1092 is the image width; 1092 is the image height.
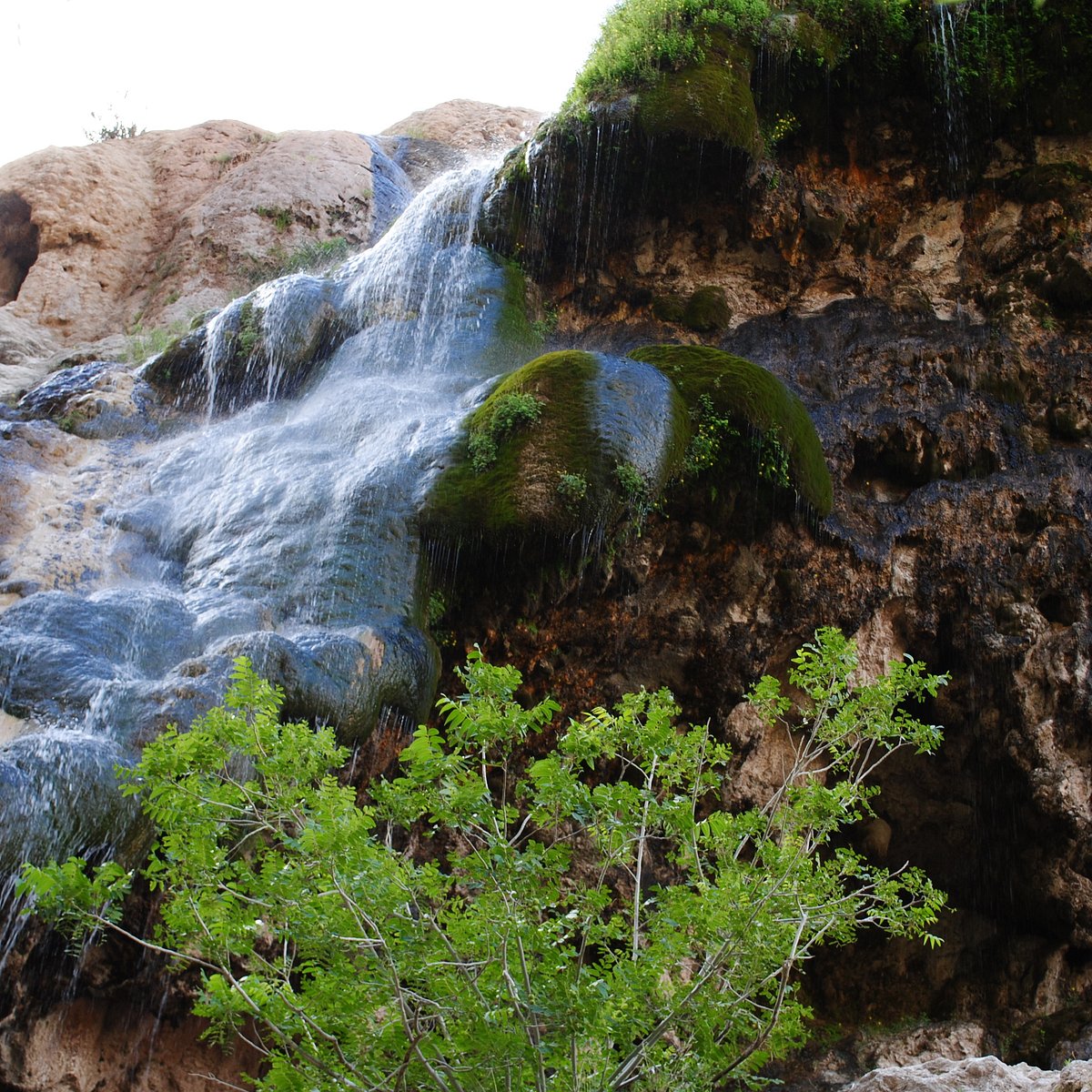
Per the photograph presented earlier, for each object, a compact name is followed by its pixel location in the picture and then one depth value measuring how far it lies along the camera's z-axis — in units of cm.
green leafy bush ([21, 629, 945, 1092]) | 445
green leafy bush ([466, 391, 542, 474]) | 989
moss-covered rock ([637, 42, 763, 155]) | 1266
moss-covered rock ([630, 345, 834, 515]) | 1046
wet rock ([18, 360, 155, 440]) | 1252
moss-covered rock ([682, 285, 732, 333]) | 1339
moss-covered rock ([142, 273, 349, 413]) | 1312
